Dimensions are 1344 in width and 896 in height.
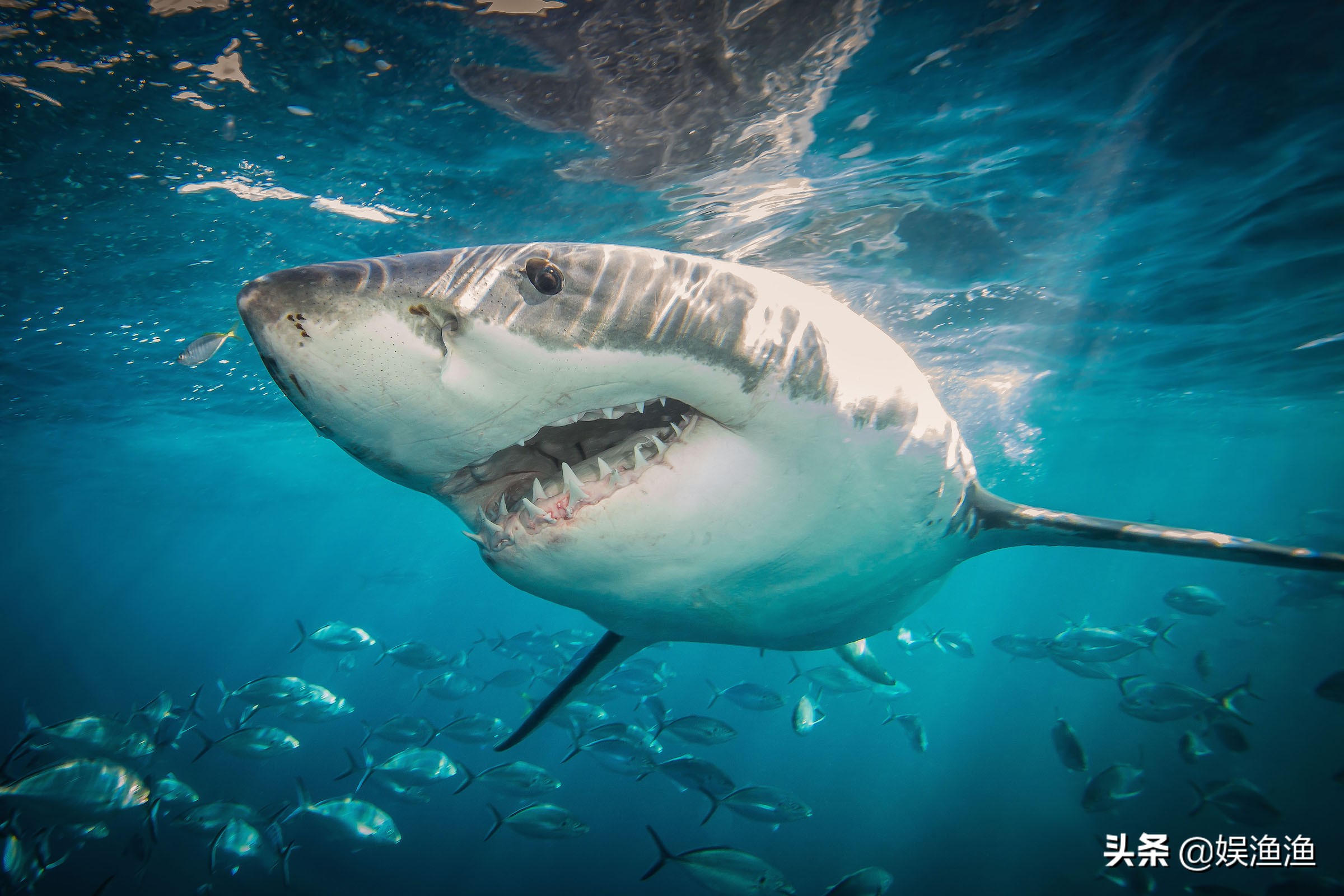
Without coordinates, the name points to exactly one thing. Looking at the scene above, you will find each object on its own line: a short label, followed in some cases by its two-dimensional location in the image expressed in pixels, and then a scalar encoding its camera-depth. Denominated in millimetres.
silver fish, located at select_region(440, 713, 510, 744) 9094
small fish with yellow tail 6203
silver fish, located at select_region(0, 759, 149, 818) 5629
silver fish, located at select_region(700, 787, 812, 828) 6684
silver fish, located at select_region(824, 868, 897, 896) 4961
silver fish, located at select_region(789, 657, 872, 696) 9438
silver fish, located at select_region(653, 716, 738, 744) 7738
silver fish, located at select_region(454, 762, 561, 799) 7723
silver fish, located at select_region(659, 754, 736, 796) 6652
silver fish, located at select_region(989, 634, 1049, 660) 9930
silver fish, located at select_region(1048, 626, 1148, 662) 8688
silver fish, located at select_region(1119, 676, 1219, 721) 7656
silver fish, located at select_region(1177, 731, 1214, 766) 7484
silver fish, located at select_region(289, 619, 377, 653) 10695
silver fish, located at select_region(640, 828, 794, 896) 5203
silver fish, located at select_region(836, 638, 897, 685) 8359
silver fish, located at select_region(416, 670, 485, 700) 10435
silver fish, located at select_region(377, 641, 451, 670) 10578
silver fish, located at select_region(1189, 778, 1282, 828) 6227
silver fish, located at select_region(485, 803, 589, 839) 6836
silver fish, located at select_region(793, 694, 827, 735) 7754
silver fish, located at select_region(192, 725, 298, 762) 7989
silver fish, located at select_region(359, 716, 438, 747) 9453
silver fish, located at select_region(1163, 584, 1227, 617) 9688
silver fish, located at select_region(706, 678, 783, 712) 9023
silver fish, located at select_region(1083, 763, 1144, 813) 6852
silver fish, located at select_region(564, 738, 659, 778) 7645
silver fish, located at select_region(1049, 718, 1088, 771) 7133
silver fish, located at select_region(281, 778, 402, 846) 6980
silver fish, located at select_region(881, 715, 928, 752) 8852
